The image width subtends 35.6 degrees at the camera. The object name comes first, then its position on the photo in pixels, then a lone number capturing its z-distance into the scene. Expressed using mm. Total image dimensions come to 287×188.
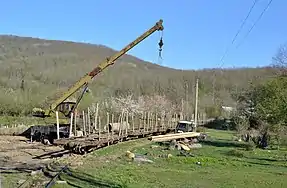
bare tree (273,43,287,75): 37138
